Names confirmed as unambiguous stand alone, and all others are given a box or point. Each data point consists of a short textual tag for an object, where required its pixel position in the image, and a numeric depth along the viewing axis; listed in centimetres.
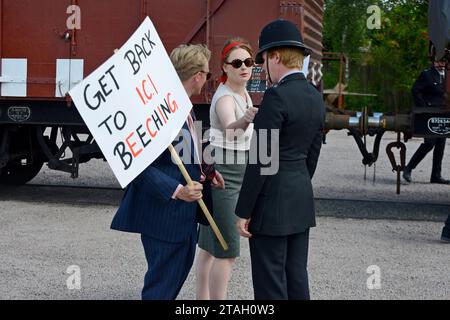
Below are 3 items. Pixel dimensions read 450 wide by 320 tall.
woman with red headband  490
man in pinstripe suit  441
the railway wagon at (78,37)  934
